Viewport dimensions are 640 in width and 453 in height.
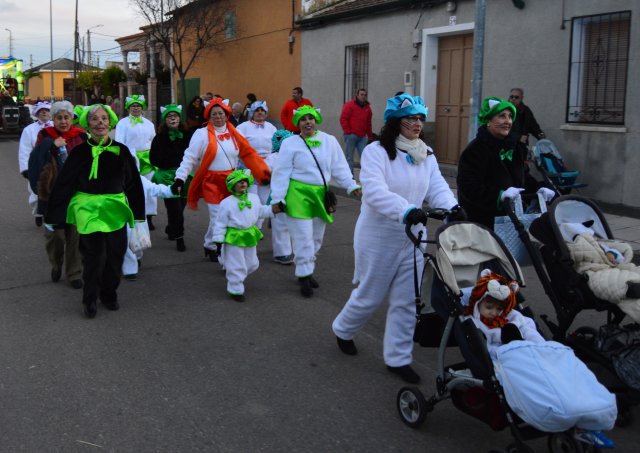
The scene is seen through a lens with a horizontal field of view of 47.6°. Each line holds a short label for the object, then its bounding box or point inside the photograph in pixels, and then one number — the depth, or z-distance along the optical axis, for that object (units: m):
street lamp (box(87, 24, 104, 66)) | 61.23
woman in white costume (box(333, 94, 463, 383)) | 4.69
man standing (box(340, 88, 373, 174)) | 15.08
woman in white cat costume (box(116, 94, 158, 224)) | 10.05
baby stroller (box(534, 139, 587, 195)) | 11.33
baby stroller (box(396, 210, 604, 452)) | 3.50
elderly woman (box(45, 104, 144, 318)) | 6.12
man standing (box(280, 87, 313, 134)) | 12.18
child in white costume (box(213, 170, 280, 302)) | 6.76
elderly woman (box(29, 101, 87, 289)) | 7.23
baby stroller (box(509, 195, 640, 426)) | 4.00
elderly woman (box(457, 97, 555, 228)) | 5.39
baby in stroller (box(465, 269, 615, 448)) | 3.26
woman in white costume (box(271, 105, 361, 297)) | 6.86
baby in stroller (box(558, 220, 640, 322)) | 4.05
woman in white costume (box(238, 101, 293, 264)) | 9.66
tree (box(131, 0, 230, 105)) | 25.83
